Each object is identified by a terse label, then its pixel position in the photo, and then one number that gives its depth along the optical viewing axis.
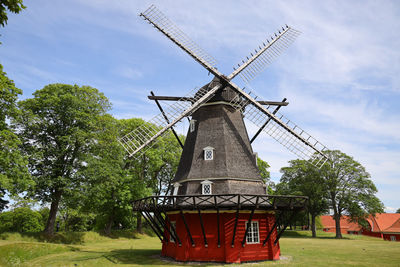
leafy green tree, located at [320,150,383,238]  37.88
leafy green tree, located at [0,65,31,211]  18.67
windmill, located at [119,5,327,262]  15.29
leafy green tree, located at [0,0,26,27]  6.90
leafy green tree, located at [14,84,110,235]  23.78
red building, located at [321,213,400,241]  41.59
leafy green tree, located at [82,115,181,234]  26.25
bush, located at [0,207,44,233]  40.47
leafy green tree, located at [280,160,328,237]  40.16
